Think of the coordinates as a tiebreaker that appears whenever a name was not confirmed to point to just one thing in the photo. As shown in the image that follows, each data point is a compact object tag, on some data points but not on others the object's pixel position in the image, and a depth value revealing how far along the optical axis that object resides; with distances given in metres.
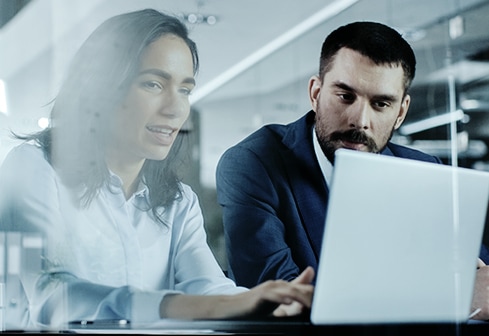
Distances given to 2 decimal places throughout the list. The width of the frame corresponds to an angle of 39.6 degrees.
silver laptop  1.60
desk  2.03
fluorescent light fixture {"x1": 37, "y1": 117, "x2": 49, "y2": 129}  2.28
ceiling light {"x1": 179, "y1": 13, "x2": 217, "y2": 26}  2.37
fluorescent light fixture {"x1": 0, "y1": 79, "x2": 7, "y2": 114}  2.31
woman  2.21
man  2.29
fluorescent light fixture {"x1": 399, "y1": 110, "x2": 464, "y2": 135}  2.51
